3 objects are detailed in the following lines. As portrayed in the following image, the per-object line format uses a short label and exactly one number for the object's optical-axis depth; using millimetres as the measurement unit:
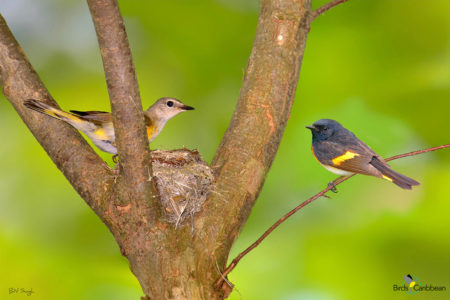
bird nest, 5740
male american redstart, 5820
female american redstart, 6090
